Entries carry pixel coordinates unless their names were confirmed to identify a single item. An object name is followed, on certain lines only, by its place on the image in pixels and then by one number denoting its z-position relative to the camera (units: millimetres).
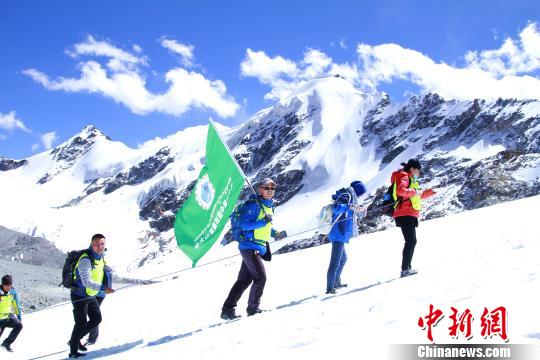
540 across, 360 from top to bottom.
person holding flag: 7363
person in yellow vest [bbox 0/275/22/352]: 10336
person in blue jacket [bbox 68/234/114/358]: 7375
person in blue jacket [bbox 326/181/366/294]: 8133
